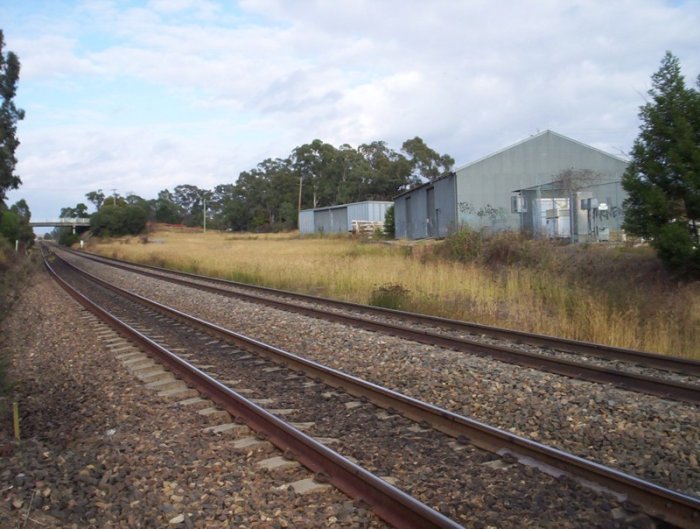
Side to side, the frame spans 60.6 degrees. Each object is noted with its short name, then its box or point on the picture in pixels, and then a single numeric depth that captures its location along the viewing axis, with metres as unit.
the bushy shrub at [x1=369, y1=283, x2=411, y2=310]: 14.99
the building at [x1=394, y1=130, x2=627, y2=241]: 30.98
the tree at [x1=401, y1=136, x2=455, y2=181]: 87.12
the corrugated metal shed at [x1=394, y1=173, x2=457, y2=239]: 34.19
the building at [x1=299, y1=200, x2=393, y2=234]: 60.26
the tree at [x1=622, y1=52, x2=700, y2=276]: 12.73
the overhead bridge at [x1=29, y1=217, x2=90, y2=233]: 114.31
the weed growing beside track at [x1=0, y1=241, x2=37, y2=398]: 8.42
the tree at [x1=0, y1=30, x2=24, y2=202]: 43.81
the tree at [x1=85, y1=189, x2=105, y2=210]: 172.25
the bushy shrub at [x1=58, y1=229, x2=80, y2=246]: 113.47
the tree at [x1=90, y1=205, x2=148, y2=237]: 100.31
